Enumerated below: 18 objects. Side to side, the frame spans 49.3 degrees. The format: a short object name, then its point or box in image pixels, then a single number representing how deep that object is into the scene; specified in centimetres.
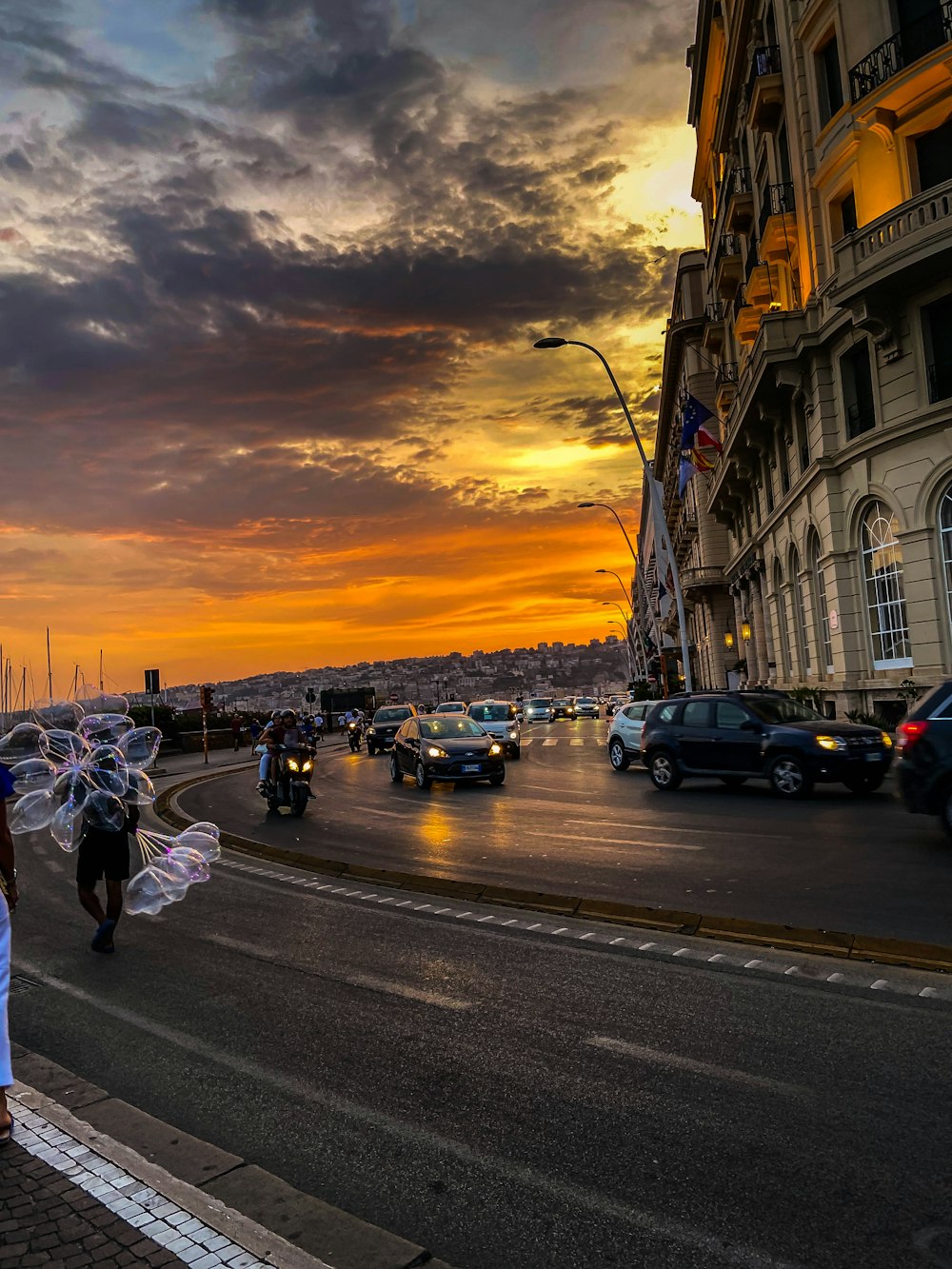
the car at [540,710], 7712
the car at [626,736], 2417
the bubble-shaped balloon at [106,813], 790
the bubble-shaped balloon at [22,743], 776
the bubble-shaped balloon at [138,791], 786
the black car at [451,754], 2155
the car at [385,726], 3844
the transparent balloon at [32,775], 755
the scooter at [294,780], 1766
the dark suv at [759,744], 1589
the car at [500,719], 3222
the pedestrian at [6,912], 434
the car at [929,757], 1033
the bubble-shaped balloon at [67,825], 766
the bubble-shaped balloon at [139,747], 802
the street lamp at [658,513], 3097
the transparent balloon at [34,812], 749
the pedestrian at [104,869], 802
